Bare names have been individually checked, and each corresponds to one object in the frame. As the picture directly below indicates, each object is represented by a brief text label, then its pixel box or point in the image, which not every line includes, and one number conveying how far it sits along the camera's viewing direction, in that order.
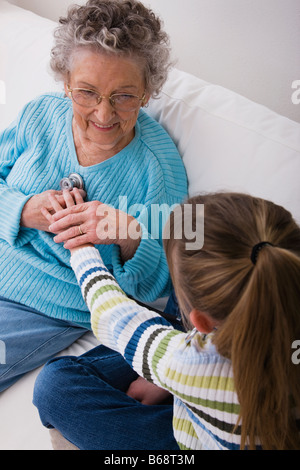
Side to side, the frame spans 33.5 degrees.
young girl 0.81
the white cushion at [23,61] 1.83
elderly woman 1.33
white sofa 1.32
